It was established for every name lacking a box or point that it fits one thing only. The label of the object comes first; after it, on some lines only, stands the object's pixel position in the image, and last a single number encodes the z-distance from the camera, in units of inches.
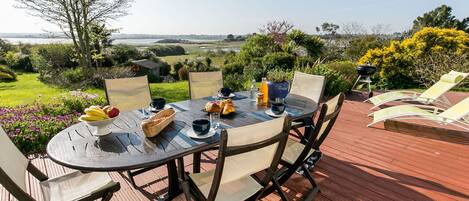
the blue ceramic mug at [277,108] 90.6
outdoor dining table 57.2
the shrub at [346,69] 267.7
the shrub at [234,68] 451.5
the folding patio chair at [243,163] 54.9
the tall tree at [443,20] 853.2
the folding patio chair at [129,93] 109.9
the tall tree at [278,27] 526.3
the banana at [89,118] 68.1
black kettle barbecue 243.0
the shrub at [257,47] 486.3
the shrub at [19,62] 637.3
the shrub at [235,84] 260.2
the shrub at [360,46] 479.8
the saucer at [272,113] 91.2
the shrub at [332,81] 243.9
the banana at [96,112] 69.0
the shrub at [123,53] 599.9
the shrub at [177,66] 663.8
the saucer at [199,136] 70.2
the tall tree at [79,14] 345.1
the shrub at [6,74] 484.4
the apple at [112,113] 73.4
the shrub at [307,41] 521.0
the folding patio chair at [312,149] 80.0
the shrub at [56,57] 516.5
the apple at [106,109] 73.8
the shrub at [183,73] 580.3
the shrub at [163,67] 681.6
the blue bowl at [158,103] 92.8
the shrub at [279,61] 351.9
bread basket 69.7
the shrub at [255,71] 349.8
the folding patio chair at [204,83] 137.4
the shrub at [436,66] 298.0
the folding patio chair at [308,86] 128.2
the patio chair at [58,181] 62.9
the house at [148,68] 562.4
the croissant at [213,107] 86.9
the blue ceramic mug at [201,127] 69.7
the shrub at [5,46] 717.2
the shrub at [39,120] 133.9
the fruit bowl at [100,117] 68.4
